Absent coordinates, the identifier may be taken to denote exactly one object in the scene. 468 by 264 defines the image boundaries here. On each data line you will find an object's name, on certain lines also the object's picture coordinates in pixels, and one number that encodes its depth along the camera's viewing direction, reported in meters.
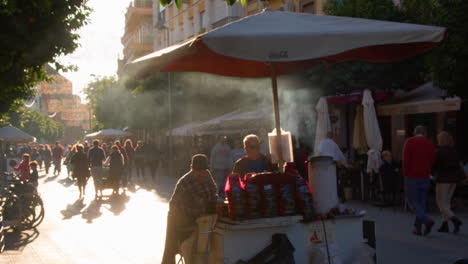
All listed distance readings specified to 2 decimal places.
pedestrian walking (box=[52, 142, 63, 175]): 34.91
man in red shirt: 10.38
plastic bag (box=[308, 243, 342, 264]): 5.70
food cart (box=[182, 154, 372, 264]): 5.50
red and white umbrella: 5.28
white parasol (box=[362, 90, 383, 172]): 16.02
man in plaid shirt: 6.41
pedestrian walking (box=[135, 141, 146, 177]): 28.41
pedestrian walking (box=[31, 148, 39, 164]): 41.12
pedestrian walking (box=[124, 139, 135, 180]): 26.42
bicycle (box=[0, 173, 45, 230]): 12.57
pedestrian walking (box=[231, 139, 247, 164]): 17.59
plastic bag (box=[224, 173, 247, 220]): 5.48
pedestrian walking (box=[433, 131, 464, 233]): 10.65
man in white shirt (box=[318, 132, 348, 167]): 15.45
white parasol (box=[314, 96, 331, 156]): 17.81
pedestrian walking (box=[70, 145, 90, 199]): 19.89
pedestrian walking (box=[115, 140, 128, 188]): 20.52
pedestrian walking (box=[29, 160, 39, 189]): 15.97
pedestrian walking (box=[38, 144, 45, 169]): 45.94
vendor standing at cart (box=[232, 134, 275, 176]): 7.23
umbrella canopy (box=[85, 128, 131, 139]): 50.62
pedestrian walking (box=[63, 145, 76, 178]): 29.69
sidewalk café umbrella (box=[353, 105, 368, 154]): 17.94
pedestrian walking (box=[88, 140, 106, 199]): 19.89
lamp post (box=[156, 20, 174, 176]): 32.41
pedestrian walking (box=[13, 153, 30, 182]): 16.60
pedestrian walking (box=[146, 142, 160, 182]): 27.83
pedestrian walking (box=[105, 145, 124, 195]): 18.94
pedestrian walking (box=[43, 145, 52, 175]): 39.78
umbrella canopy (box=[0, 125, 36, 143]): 31.44
